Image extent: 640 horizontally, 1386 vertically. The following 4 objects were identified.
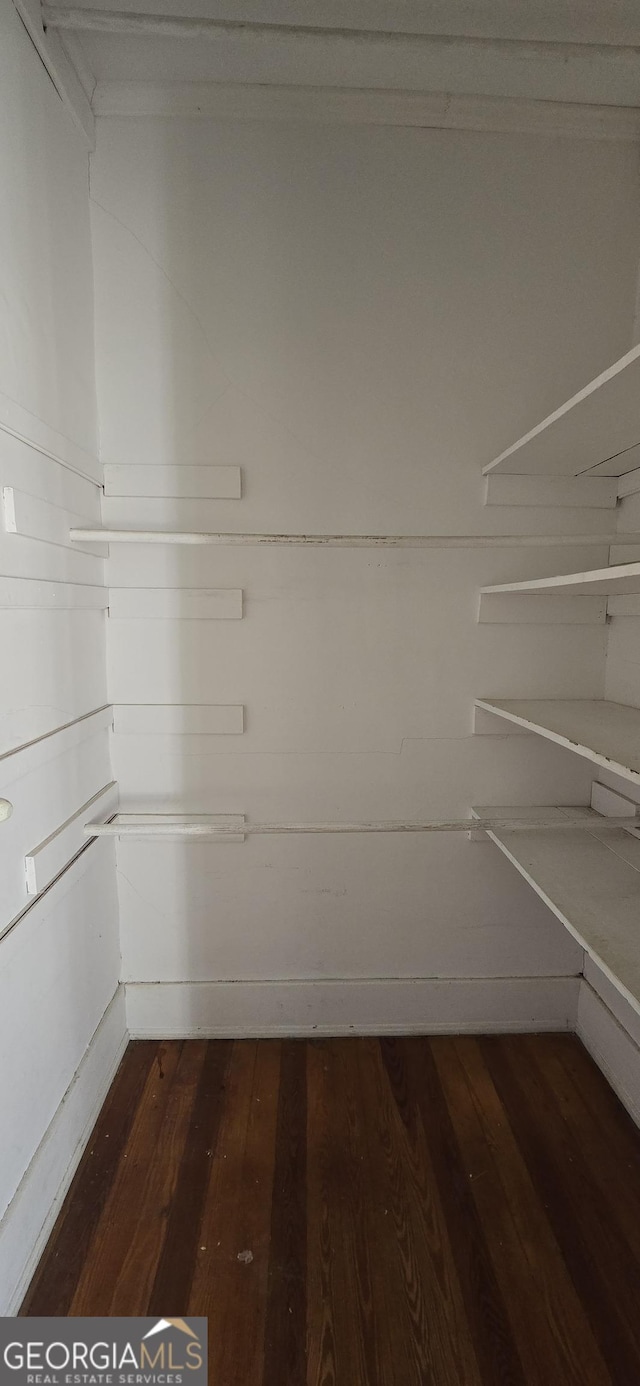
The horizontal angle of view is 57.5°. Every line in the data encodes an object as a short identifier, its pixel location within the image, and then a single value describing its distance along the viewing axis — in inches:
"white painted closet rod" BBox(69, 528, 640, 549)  58.7
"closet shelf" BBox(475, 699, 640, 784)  46.7
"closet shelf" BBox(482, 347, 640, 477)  44.6
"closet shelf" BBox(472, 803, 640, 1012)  48.4
